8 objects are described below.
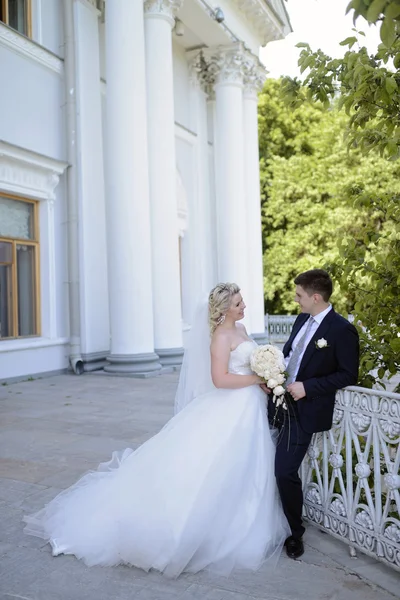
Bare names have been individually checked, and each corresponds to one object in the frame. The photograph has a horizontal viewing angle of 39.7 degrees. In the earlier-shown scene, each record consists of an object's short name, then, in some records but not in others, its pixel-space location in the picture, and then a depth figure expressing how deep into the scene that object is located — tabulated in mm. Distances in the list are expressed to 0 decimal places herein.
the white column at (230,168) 17875
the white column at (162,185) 12719
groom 3508
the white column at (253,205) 19531
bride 3359
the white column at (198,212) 18266
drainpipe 12164
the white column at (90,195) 12109
